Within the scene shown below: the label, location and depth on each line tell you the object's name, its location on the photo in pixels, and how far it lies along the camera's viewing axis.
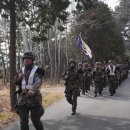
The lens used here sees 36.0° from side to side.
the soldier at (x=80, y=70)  6.77
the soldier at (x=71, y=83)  6.54
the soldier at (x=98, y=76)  10.17
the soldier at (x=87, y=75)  11.42
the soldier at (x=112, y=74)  10.34
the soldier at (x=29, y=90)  4.13
